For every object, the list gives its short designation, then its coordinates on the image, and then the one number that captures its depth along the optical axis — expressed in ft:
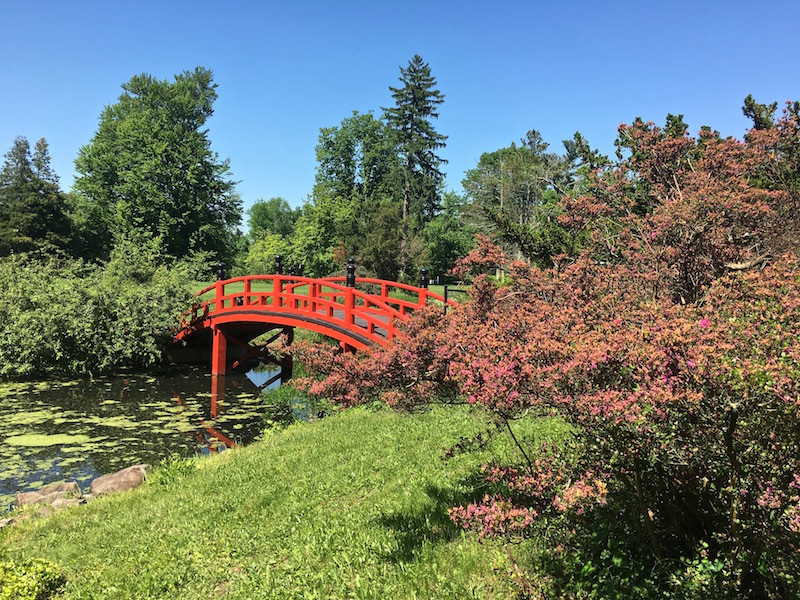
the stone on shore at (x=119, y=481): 22.91
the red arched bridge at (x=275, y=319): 36.55
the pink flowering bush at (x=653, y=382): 7.04
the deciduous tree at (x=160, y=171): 111.14
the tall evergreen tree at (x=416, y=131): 143.13
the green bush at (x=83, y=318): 46.50
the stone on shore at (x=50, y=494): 22.31
